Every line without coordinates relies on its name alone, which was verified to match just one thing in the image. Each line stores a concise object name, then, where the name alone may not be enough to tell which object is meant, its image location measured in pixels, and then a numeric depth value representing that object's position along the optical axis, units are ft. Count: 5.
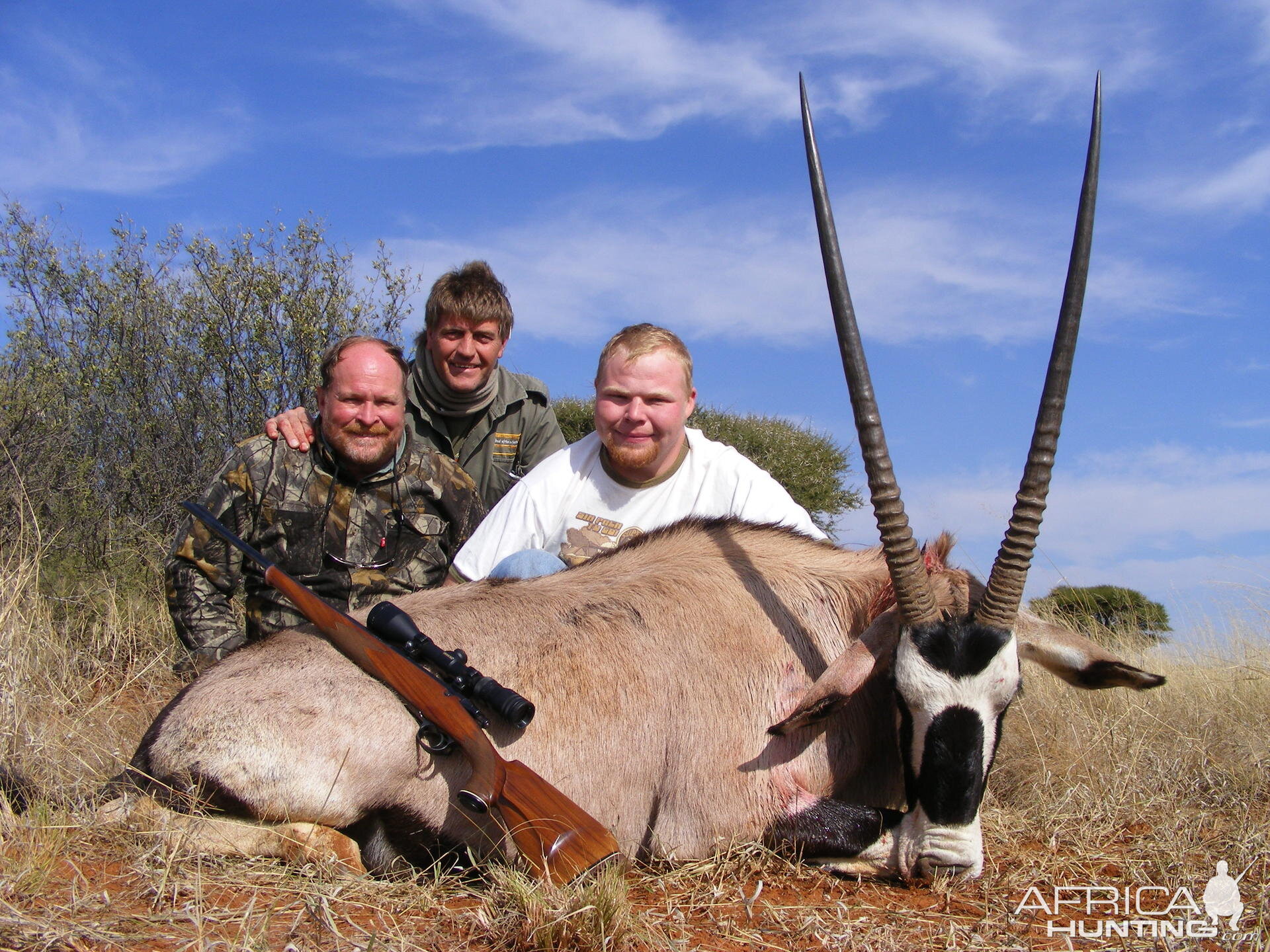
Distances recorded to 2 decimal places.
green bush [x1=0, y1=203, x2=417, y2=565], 34.27
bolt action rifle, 10.18
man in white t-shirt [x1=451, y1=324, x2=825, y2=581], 15.84
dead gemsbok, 11.00
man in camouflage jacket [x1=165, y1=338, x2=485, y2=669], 17.22
